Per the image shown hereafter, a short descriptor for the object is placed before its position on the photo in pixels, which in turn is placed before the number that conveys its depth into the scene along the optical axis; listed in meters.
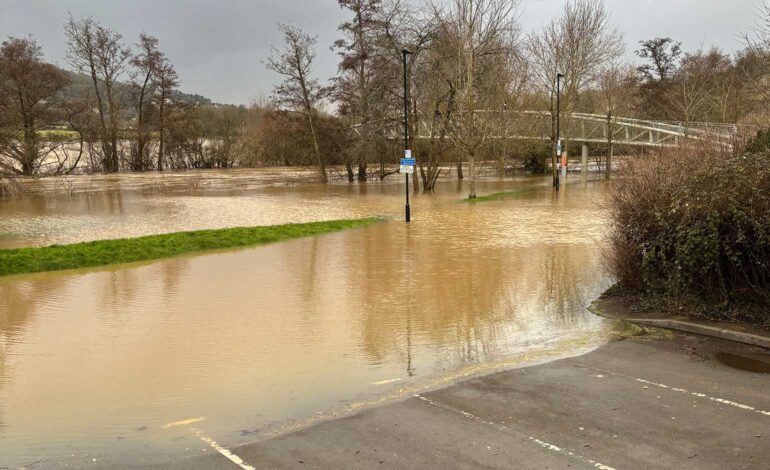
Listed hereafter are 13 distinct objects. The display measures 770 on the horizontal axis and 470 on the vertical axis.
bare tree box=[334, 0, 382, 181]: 41.09
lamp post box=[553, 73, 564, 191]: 39.91
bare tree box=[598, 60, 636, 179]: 49.47
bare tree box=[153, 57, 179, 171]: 67.69
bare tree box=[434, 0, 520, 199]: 33.59
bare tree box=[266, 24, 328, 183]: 49.25
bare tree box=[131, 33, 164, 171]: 67.06
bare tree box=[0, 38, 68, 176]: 53.28
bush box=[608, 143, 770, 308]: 8.23
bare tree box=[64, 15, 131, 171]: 64.12
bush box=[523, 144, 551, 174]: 57.94
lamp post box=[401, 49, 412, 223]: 23.16
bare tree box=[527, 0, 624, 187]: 43.25
